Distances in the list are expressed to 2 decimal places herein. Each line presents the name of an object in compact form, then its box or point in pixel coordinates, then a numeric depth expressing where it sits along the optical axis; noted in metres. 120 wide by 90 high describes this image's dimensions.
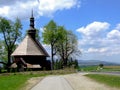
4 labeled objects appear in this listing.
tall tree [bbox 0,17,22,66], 48.16
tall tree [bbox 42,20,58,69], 49.55
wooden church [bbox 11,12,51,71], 43.23
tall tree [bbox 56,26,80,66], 51.23
